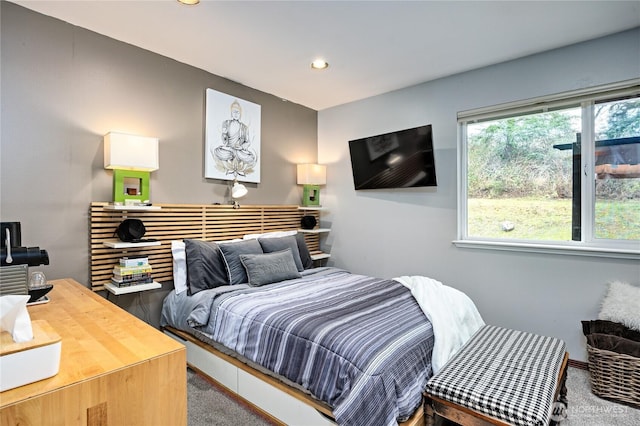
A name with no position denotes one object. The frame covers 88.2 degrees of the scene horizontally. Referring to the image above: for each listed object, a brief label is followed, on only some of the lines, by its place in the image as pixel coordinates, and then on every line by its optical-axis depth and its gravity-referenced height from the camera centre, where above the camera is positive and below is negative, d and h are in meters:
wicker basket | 2.13 -1.10
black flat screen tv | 3.48 +0.59
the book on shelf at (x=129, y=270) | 2.51 -0.44
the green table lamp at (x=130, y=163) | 2.49 +0.38
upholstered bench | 1.43 -0.82
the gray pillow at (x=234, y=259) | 2.88 -0.42
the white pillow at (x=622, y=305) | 2.26 -0.67
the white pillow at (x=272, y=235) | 3.43 -0.25
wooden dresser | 0.88 -0.50
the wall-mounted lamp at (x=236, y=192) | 3.41 +0.21
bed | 1.57 -0.69
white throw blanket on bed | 1.97 -0.70
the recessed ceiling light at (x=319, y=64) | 3.04 +1.39
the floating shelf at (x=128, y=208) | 2.47 +0.03
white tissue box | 0.87 -0.40
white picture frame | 3.30 +0.78
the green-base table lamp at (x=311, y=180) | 4.14 +0.40
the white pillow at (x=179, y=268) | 2.80 -0.48
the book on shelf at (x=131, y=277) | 2.50 -0.50
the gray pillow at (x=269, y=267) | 2.79 -0.49
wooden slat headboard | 2.55 -0.13
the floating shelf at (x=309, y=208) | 4.15 +0.05
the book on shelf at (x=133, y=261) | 2.54 -0.38
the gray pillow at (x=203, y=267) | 2.74 -0.47
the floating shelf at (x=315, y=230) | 4.12 -0.23
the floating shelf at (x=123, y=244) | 2.44 -0.24
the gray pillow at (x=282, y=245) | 3.21 -0.33
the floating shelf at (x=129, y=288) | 2.43 -0.57
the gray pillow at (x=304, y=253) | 3.52 -0.45
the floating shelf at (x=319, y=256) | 4.03 -0.55
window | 2.61 +0.33
